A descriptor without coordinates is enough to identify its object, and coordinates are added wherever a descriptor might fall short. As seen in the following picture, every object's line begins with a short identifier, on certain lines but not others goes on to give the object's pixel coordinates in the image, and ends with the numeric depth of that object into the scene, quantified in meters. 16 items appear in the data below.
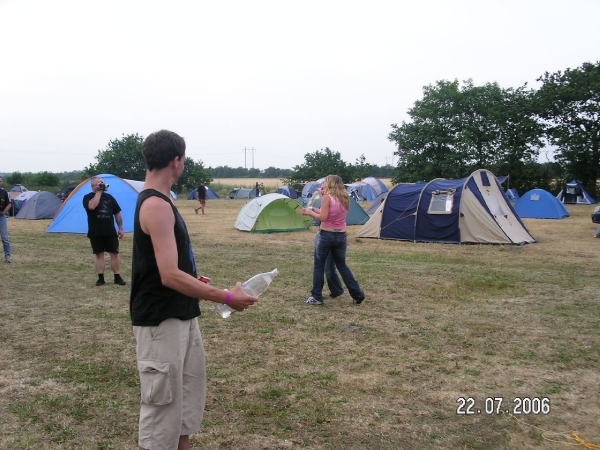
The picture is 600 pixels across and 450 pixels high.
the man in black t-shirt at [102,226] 8.08
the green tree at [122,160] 46.94
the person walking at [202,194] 25.12
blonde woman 6.75
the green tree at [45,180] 46.19
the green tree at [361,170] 47.50
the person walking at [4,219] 9.89
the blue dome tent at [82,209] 16.12
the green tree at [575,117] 32.25
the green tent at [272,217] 16.83
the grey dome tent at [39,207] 21.97
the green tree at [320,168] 47.03
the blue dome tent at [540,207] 22.80
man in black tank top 2.49
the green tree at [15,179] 49.56
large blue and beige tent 13.35
